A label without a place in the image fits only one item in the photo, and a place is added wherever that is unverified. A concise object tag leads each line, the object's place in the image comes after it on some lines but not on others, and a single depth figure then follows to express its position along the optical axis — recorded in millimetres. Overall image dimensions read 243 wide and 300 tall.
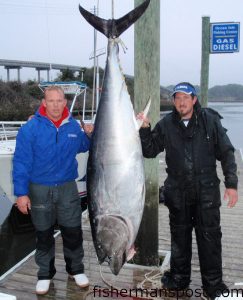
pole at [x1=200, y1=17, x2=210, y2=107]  7457
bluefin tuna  2494
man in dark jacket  2904
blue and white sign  7336
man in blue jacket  3035
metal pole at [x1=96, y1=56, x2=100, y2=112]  6273
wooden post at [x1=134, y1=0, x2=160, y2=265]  3324
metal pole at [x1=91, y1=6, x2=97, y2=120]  6138
